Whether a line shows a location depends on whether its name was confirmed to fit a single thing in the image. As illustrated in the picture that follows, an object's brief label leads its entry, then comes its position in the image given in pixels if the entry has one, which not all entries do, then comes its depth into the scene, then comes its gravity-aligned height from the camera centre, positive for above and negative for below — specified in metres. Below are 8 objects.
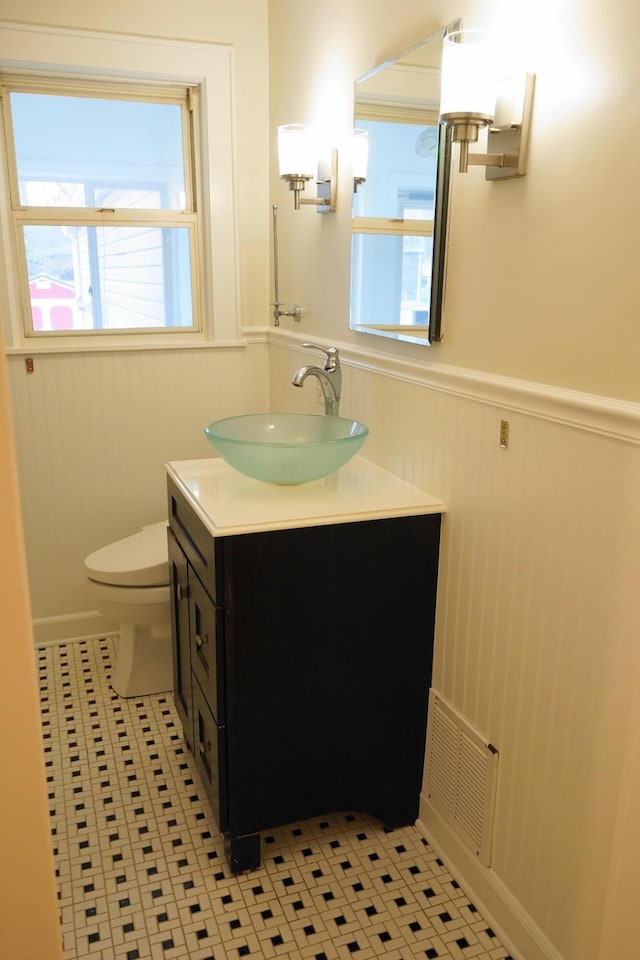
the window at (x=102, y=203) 2.62 +0.19
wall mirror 1.69 +0.15
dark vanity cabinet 1.69 -0.90
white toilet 2.42 -1.05
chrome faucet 2.11 -0.31
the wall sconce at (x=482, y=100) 1.36 +0.28
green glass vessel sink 1.77 -0.44
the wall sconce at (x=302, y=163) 2.22 +0.28
